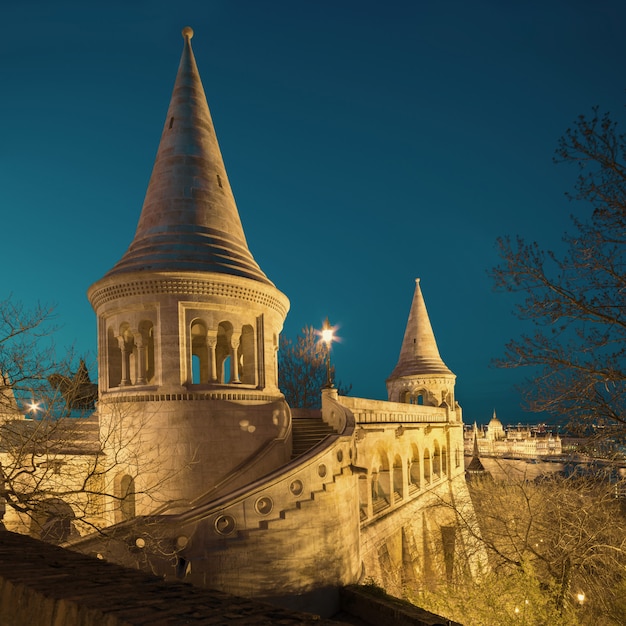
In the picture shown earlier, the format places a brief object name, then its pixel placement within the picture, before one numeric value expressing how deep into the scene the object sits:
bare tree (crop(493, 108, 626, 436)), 7.11
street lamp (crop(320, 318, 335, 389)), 13.41
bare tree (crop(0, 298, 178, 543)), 8.02
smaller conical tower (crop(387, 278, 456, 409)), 29.00
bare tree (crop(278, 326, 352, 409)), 30.89
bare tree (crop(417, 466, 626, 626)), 9.50
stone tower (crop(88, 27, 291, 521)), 11.61
